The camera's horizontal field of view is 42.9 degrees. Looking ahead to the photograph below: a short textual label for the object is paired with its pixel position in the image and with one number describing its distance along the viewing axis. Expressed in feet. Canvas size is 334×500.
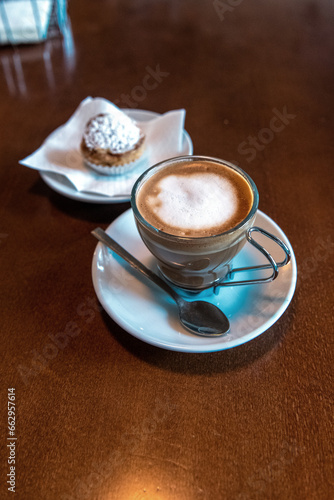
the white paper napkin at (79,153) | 3.21
